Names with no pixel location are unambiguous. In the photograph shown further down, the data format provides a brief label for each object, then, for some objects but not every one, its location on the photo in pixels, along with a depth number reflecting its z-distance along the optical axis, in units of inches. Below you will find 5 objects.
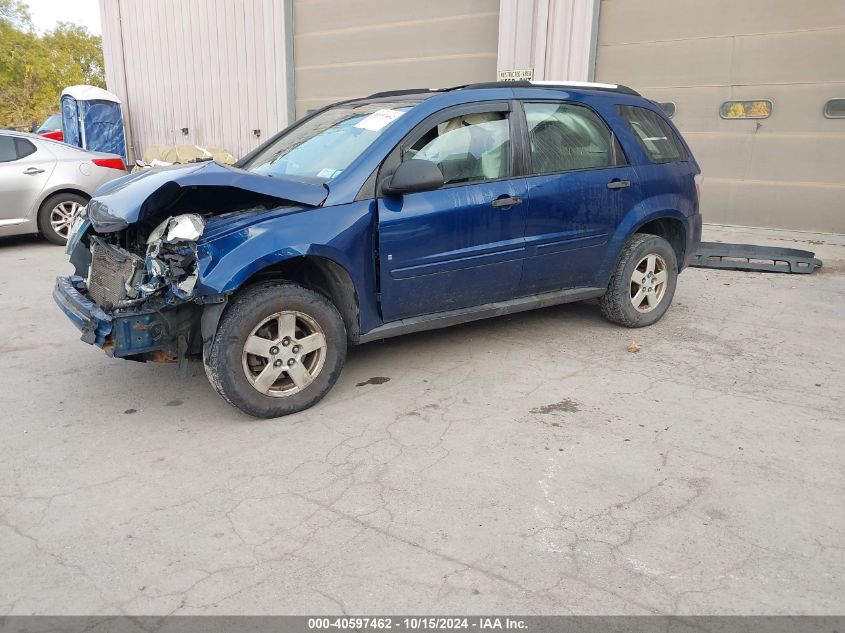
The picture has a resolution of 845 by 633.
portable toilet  603.8
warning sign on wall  406.9
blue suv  143.8
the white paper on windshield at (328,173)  162.9
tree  1181.7
